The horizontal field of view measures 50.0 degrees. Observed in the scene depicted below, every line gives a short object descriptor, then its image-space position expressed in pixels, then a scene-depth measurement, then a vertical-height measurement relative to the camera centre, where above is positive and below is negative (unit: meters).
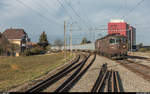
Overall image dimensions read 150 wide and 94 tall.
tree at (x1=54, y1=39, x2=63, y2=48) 102.51 +2.01
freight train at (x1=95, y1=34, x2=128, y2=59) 21.98 +0.05
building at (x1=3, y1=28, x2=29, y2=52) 62.88 +4.02
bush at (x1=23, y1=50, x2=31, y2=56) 51.30 -2.24
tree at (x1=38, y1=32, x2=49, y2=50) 74.54 +2.38
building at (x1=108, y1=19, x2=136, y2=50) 98.58 +13.82
